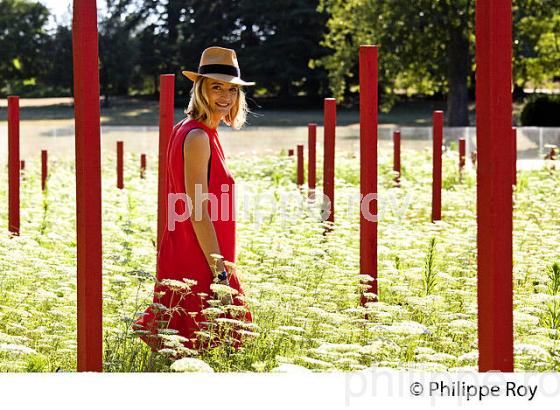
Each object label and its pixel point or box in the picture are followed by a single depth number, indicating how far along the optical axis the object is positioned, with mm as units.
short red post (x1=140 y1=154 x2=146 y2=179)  16766
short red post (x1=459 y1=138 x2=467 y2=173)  15663
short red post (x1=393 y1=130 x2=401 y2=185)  13938
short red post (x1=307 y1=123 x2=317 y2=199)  11633
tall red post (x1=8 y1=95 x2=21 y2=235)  9367
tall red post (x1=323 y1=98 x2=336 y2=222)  9219
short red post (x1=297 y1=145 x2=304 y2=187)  14031
